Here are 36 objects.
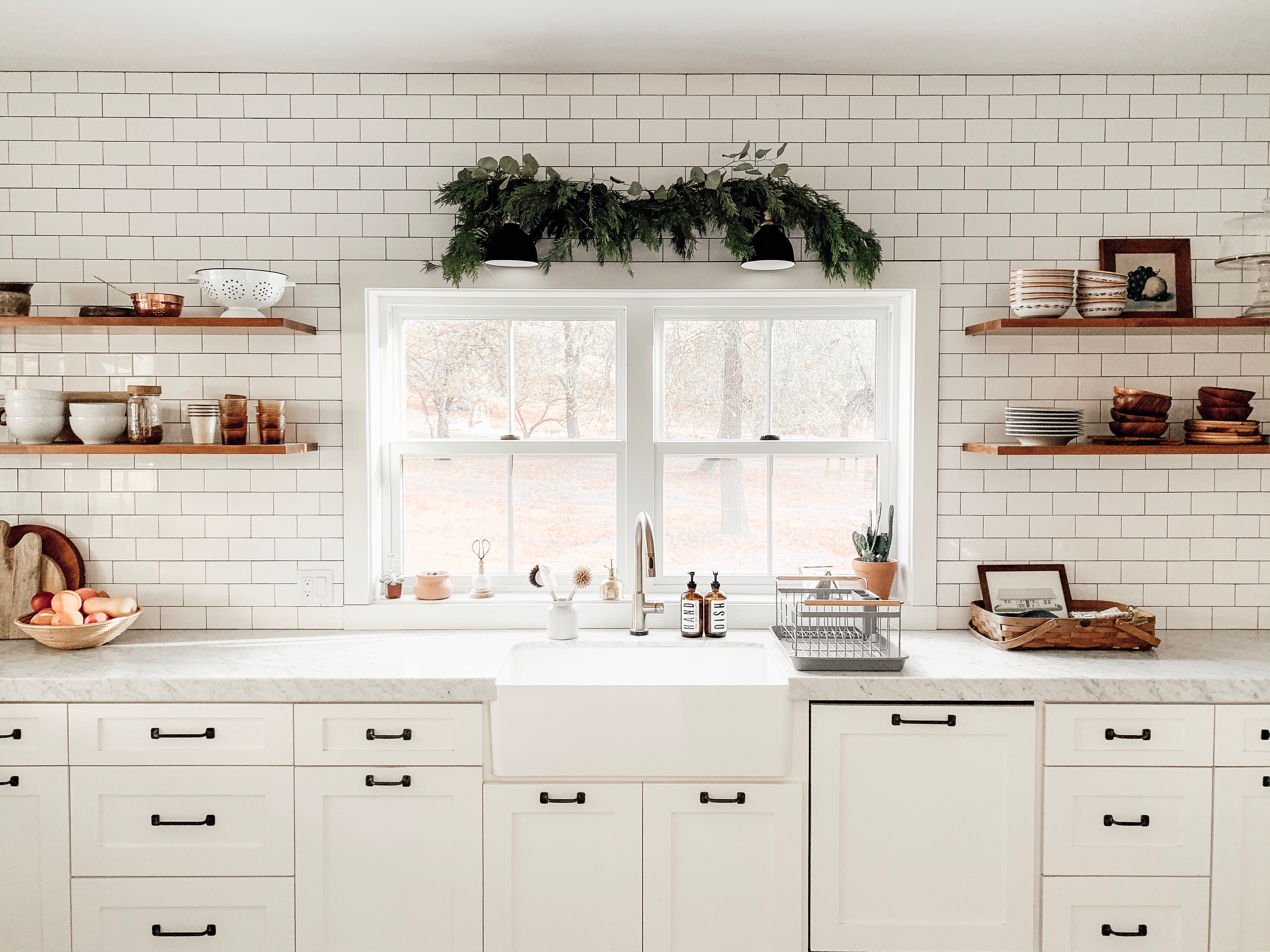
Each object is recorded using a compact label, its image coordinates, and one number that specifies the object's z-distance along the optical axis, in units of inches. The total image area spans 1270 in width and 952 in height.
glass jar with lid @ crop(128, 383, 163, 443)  100.7
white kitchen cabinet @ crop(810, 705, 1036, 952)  88.0
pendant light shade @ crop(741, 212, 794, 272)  96.7
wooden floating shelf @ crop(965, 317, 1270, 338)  97.3
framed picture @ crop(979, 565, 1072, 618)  106.0
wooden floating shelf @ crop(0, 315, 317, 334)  96.7
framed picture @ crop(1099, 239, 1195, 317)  106.0
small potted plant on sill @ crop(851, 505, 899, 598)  109.0
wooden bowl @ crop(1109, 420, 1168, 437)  100.3
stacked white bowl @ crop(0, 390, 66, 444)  100.0
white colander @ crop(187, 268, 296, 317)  98.4
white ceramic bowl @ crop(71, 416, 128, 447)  100.2
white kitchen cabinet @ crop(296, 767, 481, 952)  88.2
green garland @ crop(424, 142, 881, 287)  99.4
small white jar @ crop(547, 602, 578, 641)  104.7
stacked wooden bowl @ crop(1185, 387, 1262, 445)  99.5
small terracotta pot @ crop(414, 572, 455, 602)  111.3
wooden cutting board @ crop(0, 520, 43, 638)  105.5
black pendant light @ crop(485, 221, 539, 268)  97.1
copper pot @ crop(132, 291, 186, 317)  97.3
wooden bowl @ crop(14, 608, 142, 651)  95.3
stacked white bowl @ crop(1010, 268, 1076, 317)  97.5
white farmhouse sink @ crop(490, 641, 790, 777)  87.7
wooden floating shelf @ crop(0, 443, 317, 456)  98.0
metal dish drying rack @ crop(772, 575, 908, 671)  90.7
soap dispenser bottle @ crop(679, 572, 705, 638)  105.0
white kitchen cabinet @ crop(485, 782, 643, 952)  88.0
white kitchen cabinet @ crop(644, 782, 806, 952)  88.0
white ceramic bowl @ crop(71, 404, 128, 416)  99.9
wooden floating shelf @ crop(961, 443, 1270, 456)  98.1
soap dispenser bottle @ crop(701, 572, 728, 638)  105.4
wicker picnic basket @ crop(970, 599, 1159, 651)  96.5
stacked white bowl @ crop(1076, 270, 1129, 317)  97.8
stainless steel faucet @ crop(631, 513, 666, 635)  103.1
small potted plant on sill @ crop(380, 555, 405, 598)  111.0
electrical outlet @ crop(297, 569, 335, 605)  109.4
